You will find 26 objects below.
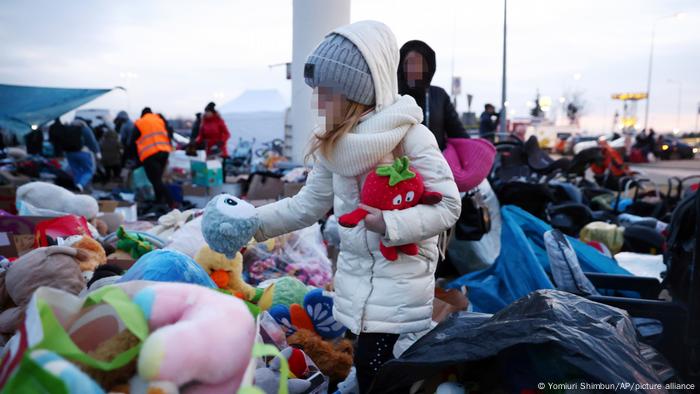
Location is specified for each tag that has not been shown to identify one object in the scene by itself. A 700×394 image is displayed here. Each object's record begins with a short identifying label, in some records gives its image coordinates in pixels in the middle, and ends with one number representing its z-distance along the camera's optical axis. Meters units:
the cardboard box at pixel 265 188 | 7.48
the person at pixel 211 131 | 11.45
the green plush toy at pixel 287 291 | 3.27
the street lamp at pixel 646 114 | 43.94
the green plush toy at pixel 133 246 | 3.85
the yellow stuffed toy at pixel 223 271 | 3.28
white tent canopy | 16.20
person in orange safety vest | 8.65
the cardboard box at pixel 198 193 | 8.80
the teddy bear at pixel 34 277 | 2.44
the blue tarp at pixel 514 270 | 3.66
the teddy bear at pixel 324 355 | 2.69
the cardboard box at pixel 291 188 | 6.74
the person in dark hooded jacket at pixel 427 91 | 3.56
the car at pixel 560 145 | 31.05
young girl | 1.99
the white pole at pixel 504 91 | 14.42
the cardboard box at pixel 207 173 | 8.98
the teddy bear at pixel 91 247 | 3.18
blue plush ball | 1.96
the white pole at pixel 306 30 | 8.19
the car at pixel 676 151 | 28.27
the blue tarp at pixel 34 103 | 7.14
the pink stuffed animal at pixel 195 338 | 1.05
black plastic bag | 1.44
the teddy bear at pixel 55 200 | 4.79
